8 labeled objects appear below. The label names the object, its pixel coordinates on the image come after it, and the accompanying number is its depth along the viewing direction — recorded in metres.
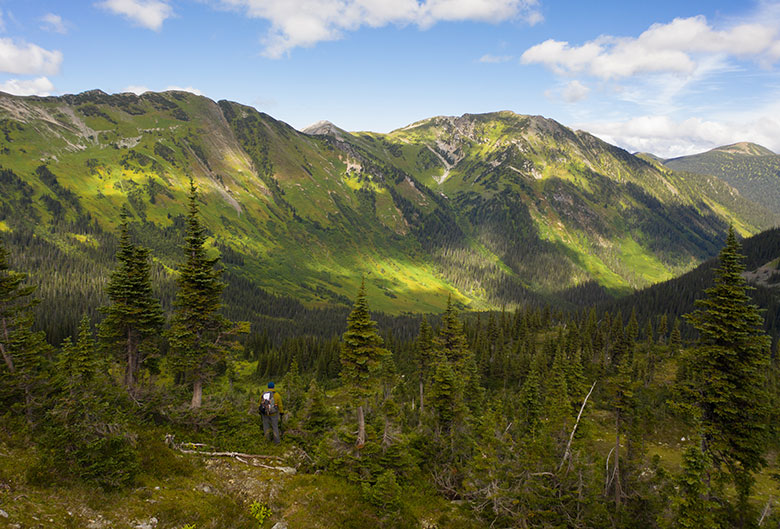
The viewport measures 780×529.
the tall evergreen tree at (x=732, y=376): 19.44
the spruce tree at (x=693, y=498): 15.68
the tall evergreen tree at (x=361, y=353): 24.30
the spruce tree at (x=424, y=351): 57.69
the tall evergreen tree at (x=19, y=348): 18.22
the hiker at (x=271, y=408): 23.45
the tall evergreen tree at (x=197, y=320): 24.67
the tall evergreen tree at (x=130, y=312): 26.80
